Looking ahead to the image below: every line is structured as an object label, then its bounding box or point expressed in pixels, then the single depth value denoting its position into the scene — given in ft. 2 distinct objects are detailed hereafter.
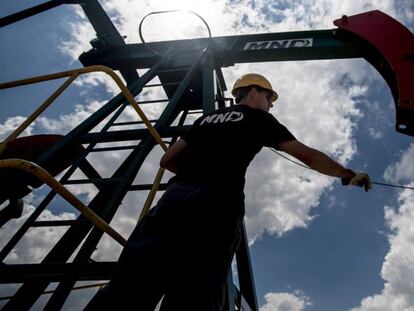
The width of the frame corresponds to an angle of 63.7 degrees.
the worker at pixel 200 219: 4.79
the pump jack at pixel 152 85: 6.90
